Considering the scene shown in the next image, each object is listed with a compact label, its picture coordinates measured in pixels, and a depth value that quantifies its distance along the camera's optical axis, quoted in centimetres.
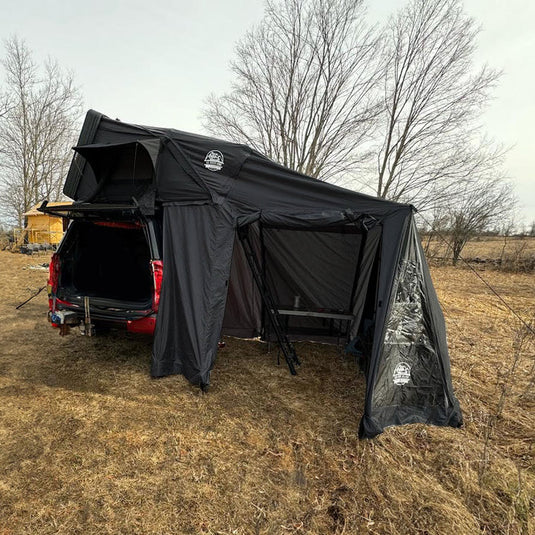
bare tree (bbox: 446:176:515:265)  1727
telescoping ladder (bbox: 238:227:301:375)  393
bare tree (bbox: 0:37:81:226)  1908
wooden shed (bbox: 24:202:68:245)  1697
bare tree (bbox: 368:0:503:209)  1176
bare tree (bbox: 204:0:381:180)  1255
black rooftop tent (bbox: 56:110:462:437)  290
